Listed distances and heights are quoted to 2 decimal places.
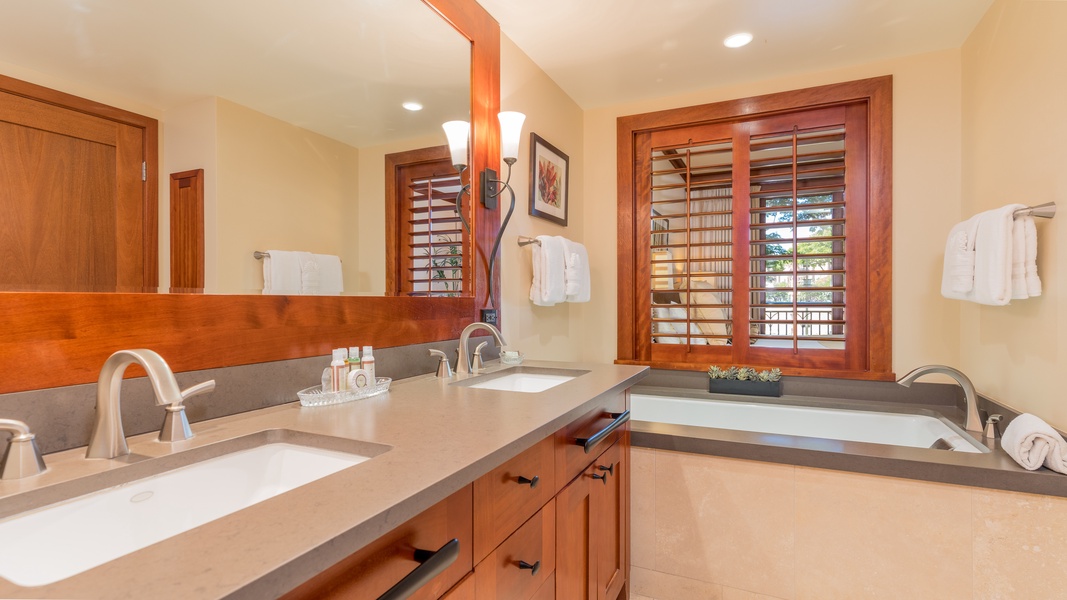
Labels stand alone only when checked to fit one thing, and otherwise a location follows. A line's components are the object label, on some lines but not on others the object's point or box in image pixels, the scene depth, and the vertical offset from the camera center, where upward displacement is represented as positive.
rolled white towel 1.52 -0.47
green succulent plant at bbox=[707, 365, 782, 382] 2.76 -0.44
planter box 2.73 -0.51
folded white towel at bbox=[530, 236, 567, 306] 2.45 +0.11
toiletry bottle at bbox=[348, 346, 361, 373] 1.32 -0.17
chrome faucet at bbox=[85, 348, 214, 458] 0.78 -0.16
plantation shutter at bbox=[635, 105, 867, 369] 2.75 +0.30
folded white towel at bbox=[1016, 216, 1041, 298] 1.73 +0.11
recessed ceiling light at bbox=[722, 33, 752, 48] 2.37 +1.20
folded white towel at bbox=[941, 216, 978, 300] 1.98 +0.13
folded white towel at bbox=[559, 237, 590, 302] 2.60 +0.12
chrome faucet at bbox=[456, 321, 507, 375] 1.73 -0.20
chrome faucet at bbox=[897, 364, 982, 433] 2.04 -0.38
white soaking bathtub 2.36 -0.64
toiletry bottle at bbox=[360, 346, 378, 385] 1.34 -0.18
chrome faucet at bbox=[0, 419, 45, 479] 0.71 -0.22
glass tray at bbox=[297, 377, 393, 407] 1.19 -0.25
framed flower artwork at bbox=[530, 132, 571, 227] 2.59 +0.62
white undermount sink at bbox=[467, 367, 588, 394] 1.82 -0.31
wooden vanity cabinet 0.70 -0.47
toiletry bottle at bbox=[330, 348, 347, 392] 1.25 -0.19
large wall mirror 0.83 -0.06
